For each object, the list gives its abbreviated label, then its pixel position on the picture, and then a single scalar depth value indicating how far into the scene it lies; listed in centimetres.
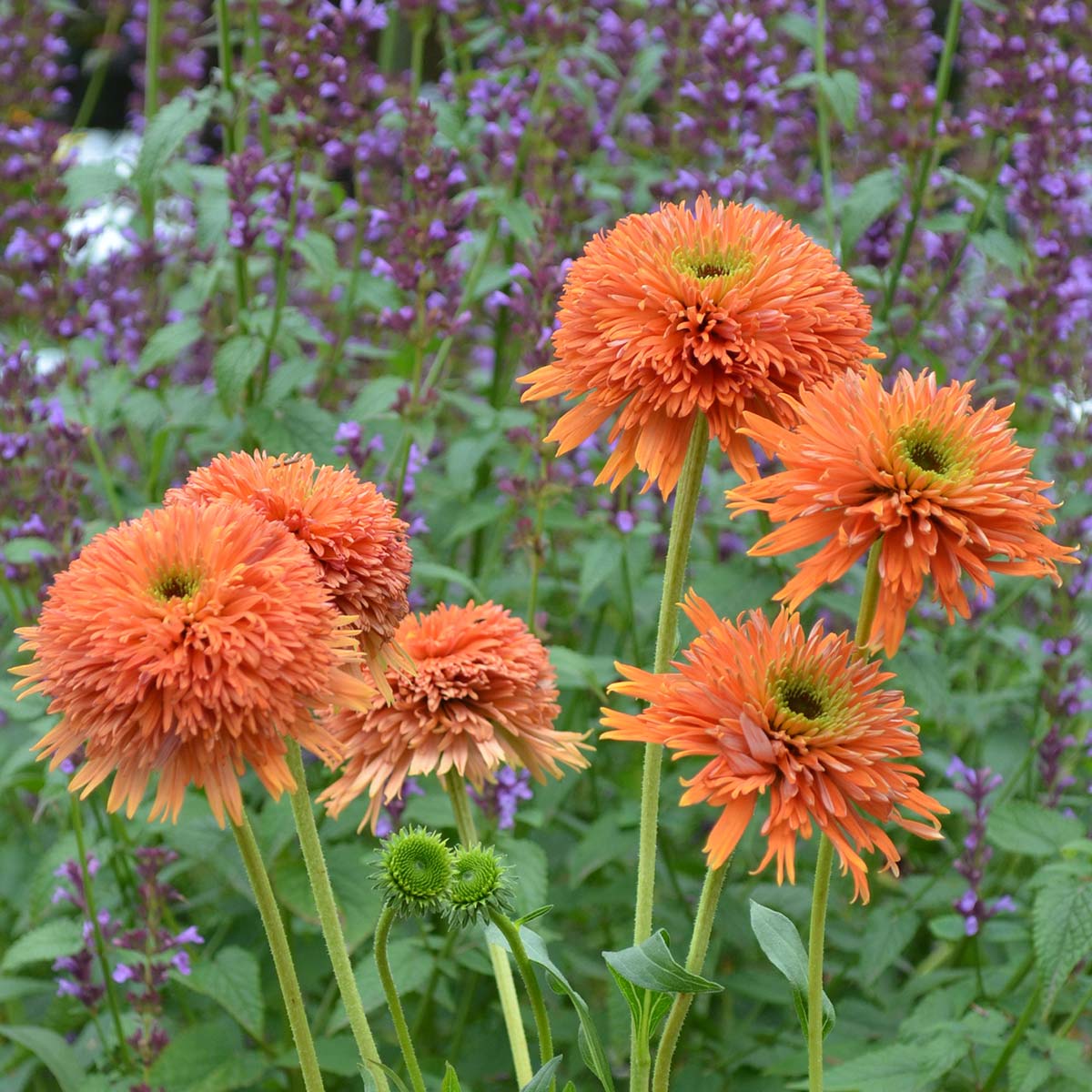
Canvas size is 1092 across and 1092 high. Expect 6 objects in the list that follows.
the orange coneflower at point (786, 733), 79
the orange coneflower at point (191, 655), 76
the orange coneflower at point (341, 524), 82
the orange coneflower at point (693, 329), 83
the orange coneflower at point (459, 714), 88
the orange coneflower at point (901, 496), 78
